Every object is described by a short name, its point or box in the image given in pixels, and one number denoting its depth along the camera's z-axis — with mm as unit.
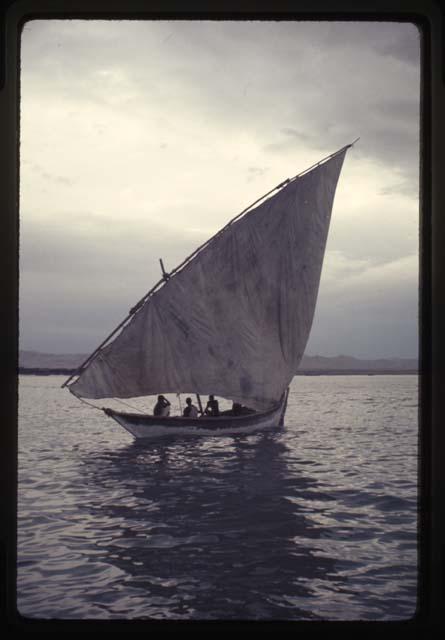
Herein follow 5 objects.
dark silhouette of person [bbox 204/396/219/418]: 20359
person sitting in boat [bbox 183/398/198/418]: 19891
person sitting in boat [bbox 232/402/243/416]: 21506
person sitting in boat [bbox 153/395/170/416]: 20206
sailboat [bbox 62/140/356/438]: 17234
